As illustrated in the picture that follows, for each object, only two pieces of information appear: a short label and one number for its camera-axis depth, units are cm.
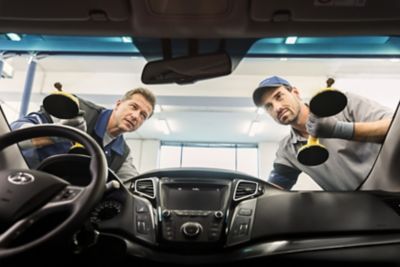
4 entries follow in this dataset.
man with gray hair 154
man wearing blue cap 151
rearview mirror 138
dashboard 109
